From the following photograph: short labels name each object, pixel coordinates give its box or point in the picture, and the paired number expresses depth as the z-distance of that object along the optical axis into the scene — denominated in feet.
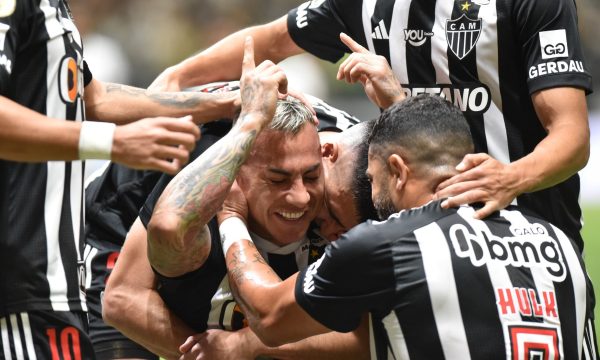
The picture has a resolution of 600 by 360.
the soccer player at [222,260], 30.12
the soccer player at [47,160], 23.03
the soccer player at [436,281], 25.32
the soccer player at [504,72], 30.27
